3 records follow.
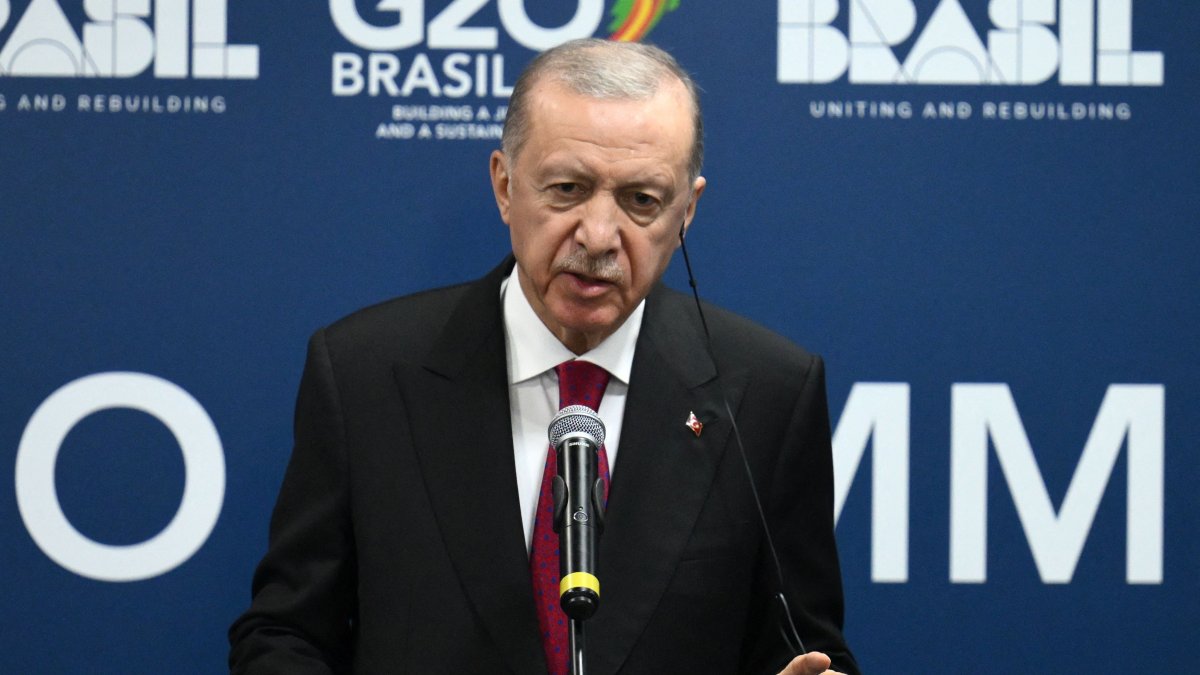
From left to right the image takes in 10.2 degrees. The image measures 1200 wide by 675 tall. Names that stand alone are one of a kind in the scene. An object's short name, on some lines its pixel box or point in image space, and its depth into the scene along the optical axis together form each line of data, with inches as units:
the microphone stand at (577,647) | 200.3
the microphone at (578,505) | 200.2
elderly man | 211.7
